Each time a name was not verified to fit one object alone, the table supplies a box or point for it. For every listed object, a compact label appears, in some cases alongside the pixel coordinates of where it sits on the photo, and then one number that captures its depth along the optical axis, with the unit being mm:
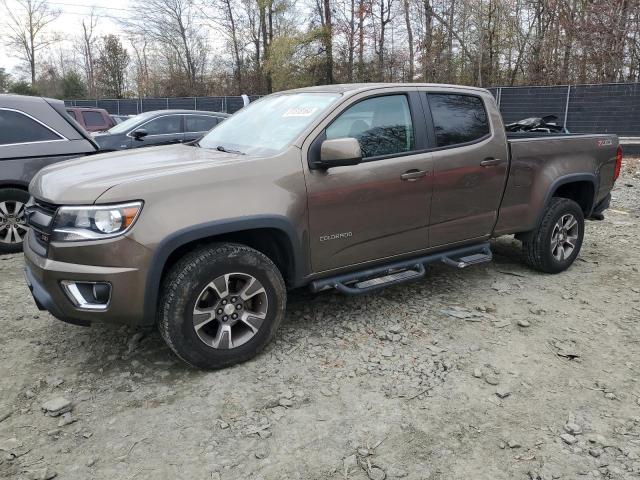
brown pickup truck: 2896
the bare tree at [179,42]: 39688
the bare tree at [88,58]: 50831
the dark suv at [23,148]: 5531
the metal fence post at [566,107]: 17719
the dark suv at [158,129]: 9258
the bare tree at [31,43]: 43938
